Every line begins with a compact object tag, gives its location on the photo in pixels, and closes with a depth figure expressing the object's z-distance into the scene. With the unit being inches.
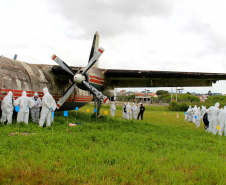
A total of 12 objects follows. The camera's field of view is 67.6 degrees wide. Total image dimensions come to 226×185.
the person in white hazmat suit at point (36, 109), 393.1
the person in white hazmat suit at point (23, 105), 349.4
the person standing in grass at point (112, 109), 731.4
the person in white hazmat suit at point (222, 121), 398.0
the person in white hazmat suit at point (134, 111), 735.1
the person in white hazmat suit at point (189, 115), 716.0
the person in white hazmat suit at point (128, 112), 707.3
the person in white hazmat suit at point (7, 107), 338.6
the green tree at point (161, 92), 4676.2
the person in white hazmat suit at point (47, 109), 343.9
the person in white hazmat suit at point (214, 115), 421.4
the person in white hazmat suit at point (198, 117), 570.9
